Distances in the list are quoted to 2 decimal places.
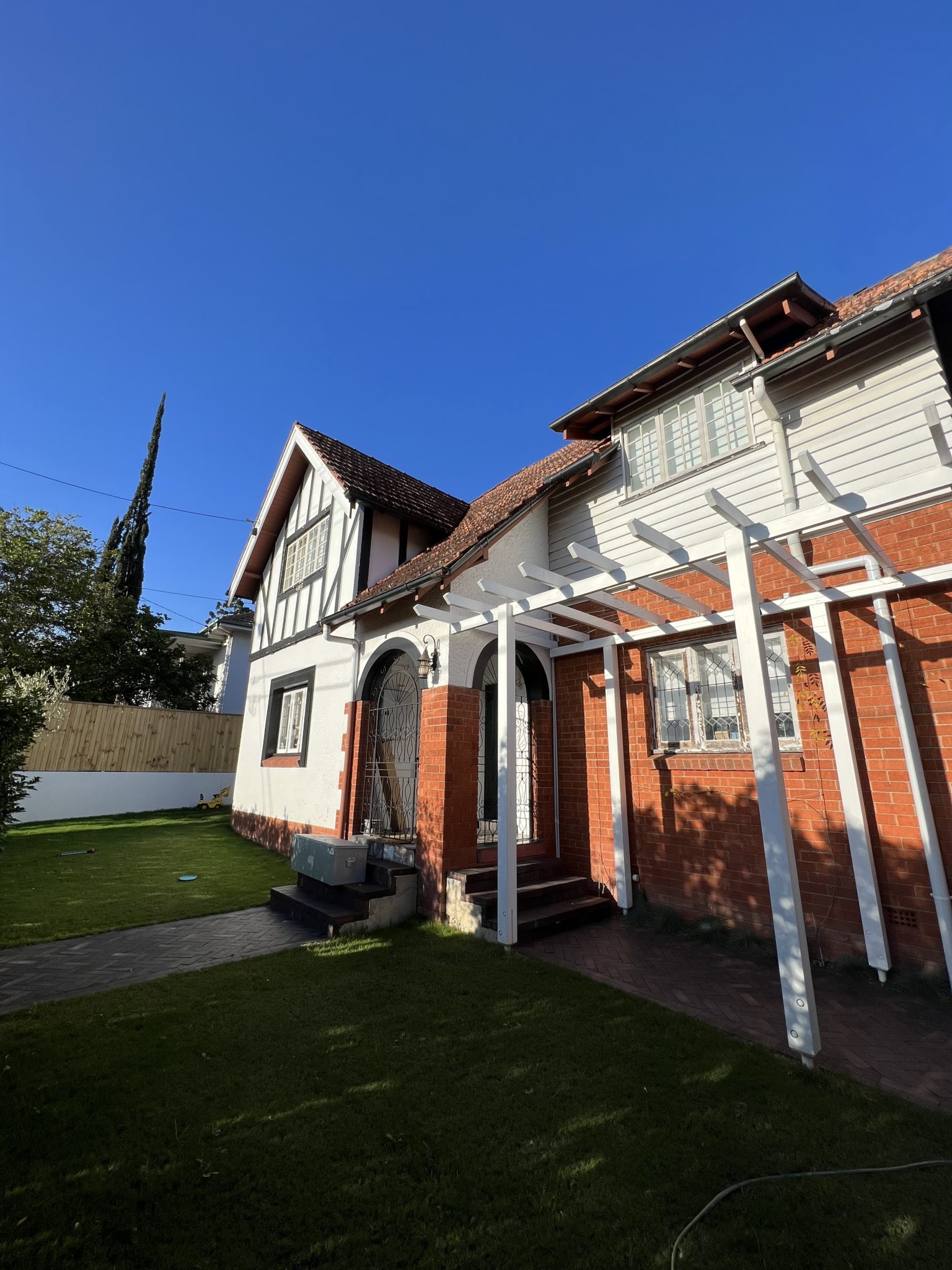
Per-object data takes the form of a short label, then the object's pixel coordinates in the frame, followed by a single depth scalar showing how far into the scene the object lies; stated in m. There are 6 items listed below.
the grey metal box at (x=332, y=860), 6.54
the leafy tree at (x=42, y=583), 17.72
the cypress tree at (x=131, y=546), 23.14
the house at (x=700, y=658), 4.88
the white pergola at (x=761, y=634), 3.66
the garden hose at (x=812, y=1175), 2.28
